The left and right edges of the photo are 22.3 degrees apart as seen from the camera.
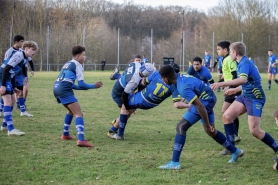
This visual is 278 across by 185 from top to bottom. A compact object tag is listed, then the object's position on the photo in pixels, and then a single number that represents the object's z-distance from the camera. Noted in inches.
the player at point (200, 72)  586.7
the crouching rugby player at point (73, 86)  514.7
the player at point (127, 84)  539.3
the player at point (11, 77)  568.3
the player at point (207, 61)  1888.6
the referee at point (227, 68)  568.3
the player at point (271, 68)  1545.8
